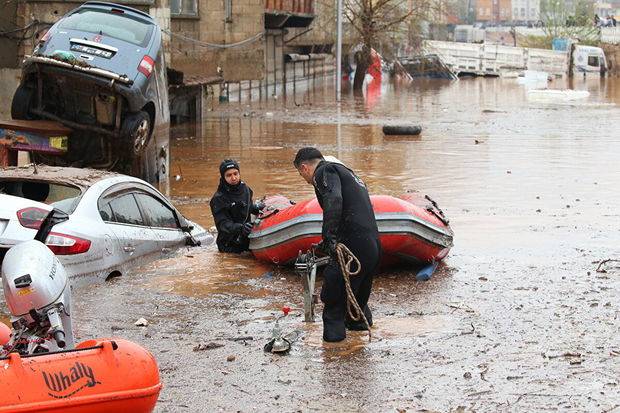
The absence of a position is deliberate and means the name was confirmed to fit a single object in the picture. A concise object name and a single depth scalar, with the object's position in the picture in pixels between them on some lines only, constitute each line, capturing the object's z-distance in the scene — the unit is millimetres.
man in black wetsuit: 8883
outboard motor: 6461
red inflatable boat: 11375
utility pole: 47438
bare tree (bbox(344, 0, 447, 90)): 57656
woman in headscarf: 12648
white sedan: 10258
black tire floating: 31516
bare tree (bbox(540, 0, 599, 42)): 114825
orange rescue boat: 6090
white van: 92312
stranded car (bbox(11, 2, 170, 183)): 17484
